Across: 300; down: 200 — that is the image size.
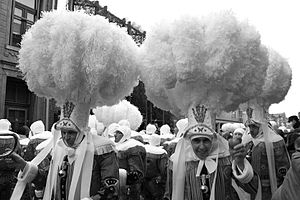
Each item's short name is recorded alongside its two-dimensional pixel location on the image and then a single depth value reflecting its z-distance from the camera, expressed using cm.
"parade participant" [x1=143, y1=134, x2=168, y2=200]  632
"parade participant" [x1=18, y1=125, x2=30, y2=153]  866
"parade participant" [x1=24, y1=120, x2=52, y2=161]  606
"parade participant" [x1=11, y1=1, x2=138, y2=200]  312
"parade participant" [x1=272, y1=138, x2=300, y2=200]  199
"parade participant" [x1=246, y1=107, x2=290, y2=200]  452
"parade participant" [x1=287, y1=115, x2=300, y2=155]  599
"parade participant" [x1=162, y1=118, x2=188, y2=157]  646
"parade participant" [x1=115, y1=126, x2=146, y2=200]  522
